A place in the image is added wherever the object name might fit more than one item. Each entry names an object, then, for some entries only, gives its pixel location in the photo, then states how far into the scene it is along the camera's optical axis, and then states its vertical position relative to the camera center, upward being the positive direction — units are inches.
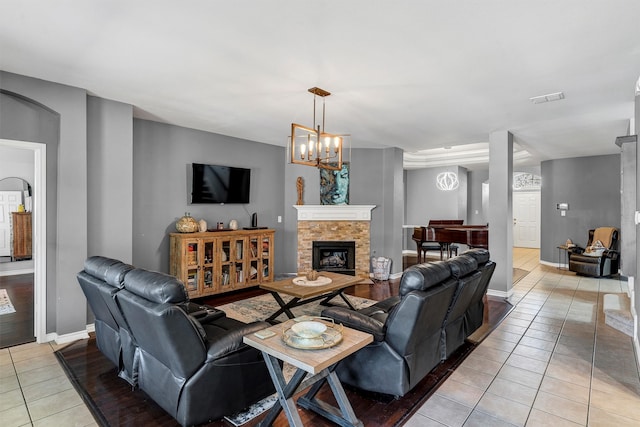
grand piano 265.4 -18.5
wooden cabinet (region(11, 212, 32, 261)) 265.1 -18.6
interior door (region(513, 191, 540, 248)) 429.7 -6.0
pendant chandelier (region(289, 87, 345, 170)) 142.5 +29.2
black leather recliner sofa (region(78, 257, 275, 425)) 77.4 -35.1
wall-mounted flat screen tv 207.0 +18.5
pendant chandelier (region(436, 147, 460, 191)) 365.1 +35.4
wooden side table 69.3 -31.1
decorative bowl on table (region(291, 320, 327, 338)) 76.2 -27.5
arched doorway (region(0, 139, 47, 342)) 134.6 -10.2
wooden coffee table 146.2 -34.4
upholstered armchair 261.9 -34.2
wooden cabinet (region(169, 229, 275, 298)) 188.5 -28.6
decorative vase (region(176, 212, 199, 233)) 192.7 -7.4
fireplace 250.7 -10.8
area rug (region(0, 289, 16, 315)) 170.2 -50.0
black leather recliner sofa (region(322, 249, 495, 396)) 89.7 -33.0
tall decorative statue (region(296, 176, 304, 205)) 260.0 +19.1
